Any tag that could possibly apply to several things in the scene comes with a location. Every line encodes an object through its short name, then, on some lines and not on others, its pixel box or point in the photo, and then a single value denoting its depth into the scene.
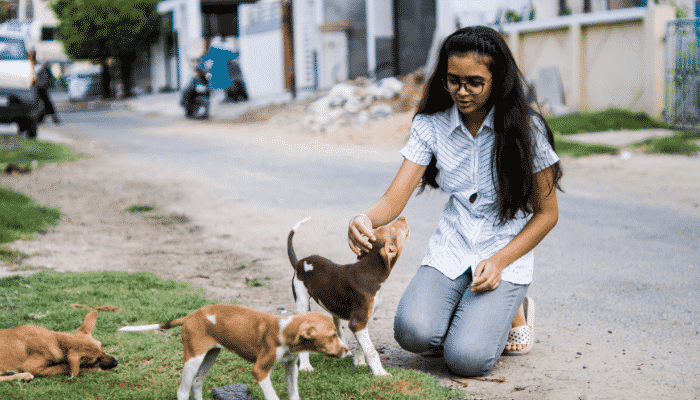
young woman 3.05
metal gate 11.63
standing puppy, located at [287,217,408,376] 2.76
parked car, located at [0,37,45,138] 12.81
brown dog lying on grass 2.91
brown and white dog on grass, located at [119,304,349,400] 2.27
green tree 31.27
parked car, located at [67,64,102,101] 34.28
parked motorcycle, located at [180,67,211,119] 20.86
